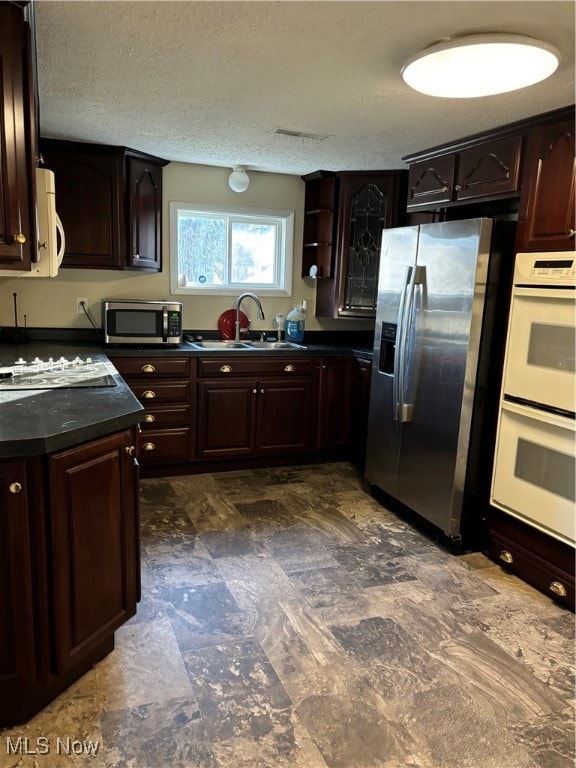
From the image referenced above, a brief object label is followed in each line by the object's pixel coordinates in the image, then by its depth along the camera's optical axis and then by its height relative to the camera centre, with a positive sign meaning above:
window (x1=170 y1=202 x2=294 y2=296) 4.31 +0.28
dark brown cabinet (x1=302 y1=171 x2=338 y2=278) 4.25 +0.52
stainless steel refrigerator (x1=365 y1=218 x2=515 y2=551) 2.75 -0.34
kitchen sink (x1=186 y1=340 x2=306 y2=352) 4.01 -0.44
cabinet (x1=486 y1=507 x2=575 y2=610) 2.44 -1.18
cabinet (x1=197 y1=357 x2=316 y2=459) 3.91 -0.84
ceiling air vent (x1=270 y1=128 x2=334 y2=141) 3.07 +0.85
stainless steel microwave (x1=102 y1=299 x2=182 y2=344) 3.77 -0.27
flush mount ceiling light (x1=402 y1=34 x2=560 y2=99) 1.81 +0.79
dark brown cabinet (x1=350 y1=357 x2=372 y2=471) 4.09 -0.84
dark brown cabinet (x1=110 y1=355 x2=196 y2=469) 3.70 -0.81
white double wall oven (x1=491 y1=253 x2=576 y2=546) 2.39 -0.45
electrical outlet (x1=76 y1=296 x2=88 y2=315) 4.05 -0.17
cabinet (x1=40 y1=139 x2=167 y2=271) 3.59 +0.52
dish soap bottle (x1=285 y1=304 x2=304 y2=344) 4.54 -0.30
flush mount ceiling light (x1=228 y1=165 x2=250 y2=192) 4.16 +0.78
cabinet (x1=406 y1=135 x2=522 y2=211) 2.74 +0.65
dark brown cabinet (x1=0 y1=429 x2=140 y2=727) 1.62 -0.87
